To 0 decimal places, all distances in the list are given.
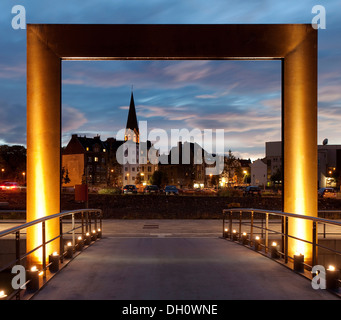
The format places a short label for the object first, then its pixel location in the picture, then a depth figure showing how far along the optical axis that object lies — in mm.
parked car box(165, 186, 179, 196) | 47688
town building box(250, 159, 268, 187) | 117000
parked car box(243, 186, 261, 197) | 46994
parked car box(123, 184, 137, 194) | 50594
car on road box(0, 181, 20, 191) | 59800
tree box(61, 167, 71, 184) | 82938
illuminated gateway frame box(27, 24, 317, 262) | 9672
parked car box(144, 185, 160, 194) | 52025
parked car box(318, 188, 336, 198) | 50594
